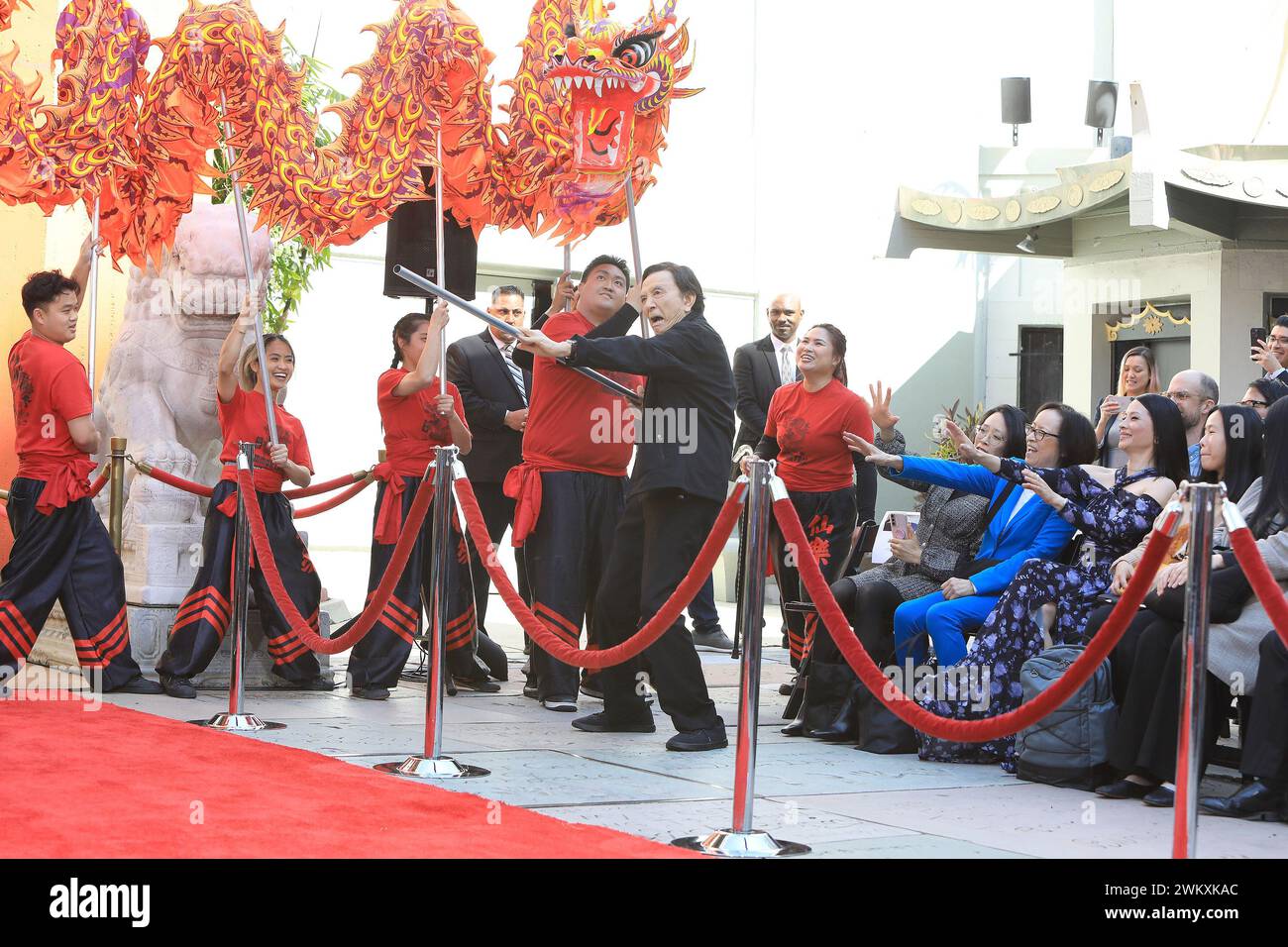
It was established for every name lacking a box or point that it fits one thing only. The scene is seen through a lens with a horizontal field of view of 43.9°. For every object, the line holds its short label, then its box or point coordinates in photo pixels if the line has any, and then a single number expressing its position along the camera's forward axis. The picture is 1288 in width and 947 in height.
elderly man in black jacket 5.83
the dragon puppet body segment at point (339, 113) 6.89
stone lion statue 7.54
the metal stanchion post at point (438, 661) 5.22
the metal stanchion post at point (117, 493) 7.38
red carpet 3.96
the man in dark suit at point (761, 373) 9.28
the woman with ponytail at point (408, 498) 7.20
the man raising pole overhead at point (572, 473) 6.78
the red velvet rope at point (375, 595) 5.69
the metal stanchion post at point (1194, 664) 3.70
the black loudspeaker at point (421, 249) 7.67
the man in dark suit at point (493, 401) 8.01
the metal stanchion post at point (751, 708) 4.20
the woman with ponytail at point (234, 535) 6.98
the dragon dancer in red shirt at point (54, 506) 6.59
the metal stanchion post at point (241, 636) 6.07
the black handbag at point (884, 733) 6.04
